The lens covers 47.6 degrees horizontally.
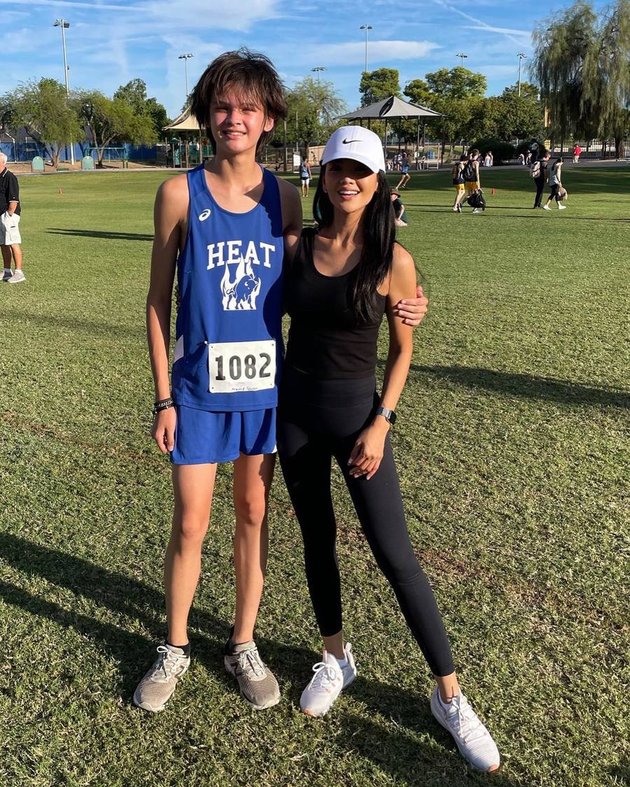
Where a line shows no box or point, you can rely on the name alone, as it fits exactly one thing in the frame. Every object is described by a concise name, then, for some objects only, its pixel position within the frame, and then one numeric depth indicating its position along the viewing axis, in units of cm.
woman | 219
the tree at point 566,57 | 4188
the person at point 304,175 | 2874
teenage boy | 224
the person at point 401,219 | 1130
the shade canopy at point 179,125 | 3678
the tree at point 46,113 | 6675
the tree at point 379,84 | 9894
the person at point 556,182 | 2227
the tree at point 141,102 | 9787
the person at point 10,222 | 1045
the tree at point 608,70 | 4175
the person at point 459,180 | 2175
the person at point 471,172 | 2131
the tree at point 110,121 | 7738
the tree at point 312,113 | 6744
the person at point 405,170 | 2355
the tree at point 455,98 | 7125
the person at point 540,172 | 2269
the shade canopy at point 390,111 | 3142
